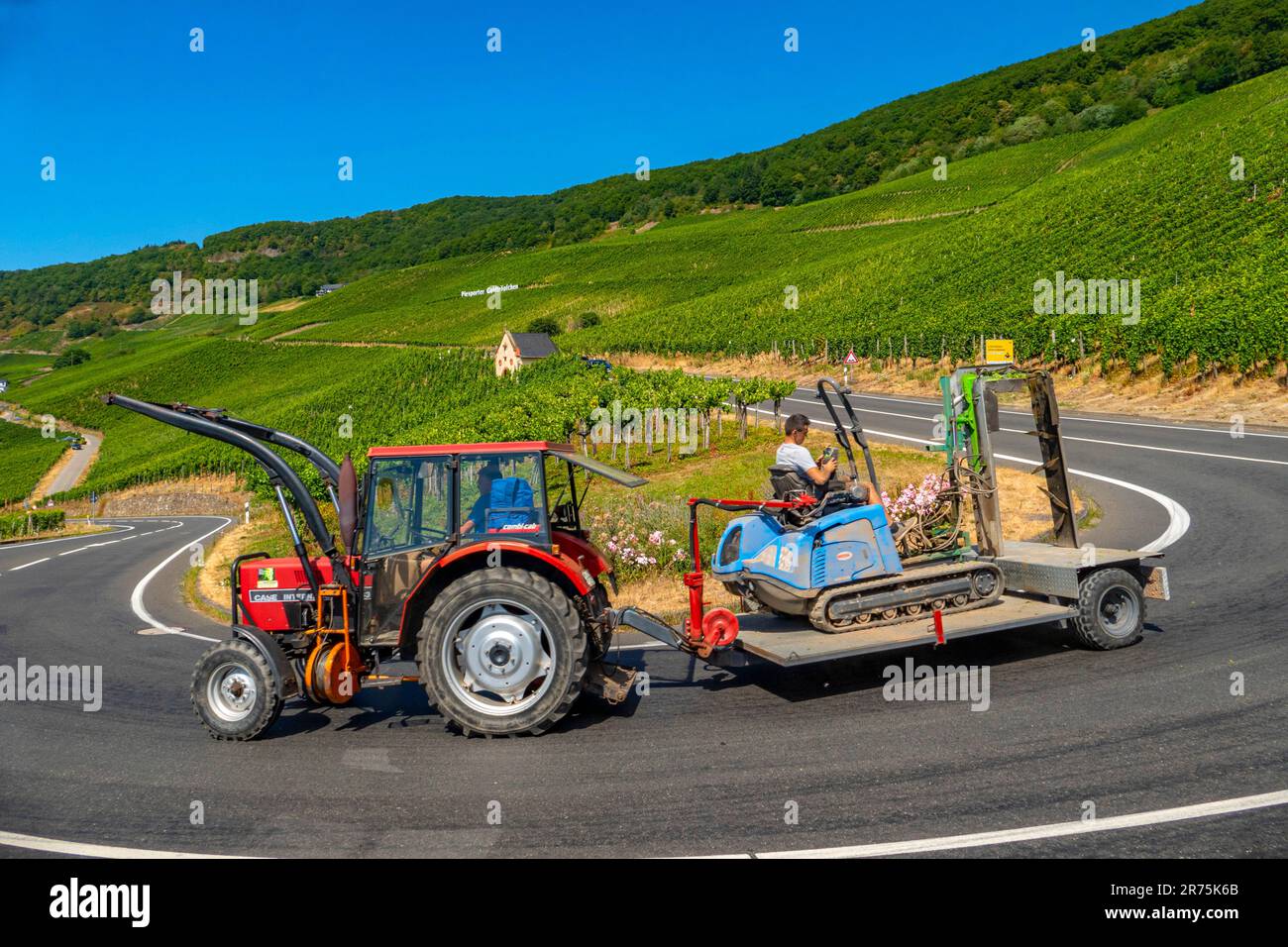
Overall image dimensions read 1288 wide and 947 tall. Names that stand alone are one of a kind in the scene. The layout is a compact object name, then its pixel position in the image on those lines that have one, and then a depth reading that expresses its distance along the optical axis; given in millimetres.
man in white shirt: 8648
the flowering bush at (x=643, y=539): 13289
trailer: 8062
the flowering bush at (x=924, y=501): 9804
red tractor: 7191
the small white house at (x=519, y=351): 62531
